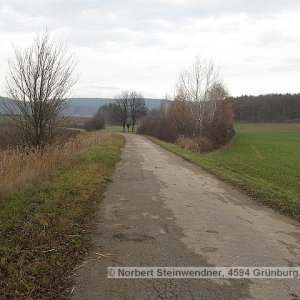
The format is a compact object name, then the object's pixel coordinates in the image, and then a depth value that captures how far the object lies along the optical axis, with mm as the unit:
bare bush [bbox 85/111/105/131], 74625
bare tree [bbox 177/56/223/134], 43062
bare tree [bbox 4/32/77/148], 14773
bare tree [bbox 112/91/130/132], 96875
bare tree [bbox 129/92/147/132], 97625
